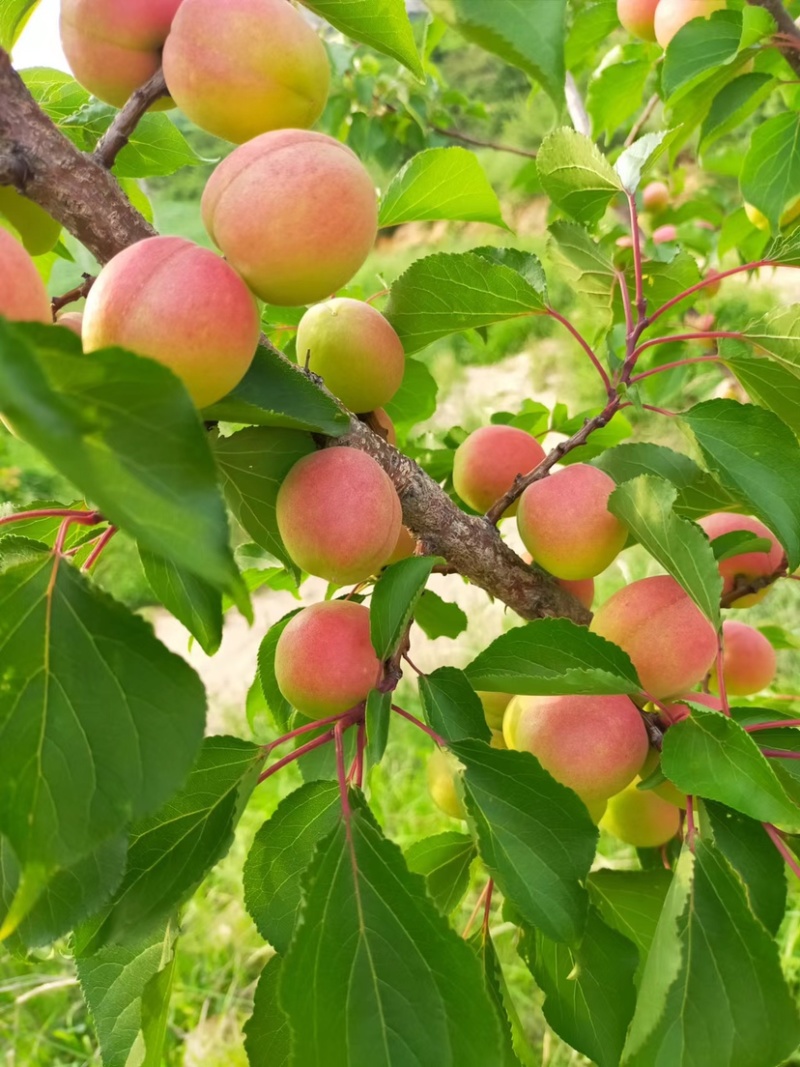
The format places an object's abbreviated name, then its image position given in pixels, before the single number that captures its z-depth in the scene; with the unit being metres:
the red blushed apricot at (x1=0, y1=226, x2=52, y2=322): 0.31
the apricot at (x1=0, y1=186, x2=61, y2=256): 0.46
